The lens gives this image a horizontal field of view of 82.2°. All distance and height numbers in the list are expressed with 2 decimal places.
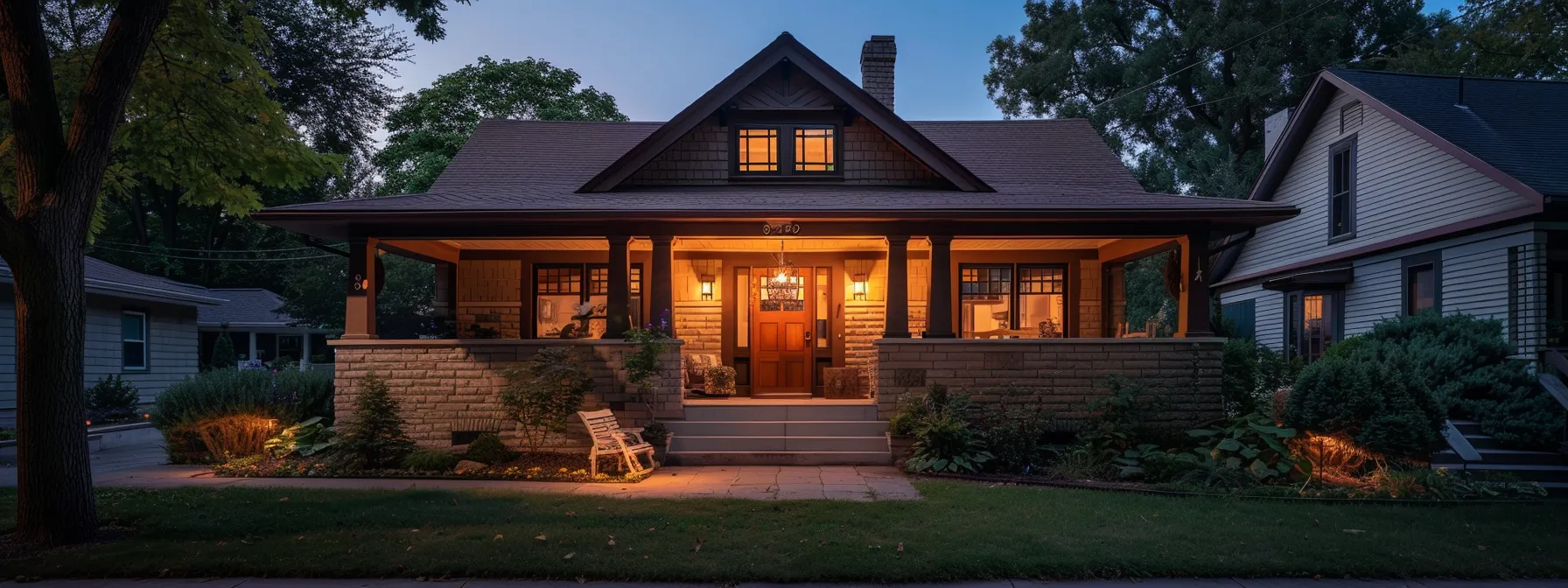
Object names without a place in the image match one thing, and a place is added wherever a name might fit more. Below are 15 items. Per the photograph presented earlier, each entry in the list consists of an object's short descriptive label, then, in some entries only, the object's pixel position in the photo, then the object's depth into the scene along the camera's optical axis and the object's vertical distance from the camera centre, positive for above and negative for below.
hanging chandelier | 13.98 +0.10
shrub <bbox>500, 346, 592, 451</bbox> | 10.98 -1.22
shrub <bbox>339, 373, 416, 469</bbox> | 10.80 -1.73
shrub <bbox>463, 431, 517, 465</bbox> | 11.02 -1.97
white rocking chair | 10.34 -1.76
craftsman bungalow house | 11.85 +0.62
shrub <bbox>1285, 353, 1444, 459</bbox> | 9.52 -1.22
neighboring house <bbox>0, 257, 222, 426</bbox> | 16.42 -0.87
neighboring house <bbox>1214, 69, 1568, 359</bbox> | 12.18 +1.33
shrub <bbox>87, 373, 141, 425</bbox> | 17.61 -2.24
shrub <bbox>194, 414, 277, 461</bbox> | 11.65 -1.89
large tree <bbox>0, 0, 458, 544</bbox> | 6.82 +0.45
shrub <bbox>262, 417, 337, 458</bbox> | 11.41 -1.93
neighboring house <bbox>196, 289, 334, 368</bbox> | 31.22 -1.43
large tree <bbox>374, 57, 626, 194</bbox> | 24.77 +5.25
